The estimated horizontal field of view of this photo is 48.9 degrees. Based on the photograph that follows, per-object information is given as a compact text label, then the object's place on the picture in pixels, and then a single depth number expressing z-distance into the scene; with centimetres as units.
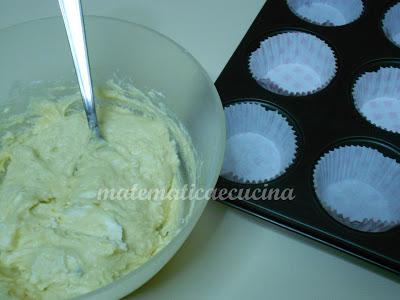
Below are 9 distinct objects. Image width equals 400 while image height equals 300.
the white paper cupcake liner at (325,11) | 40
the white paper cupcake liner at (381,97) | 35
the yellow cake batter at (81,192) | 24
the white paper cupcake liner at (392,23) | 37
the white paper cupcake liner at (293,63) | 36
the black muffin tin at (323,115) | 26
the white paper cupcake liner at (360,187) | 31
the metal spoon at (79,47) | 24
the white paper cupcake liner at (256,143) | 32
